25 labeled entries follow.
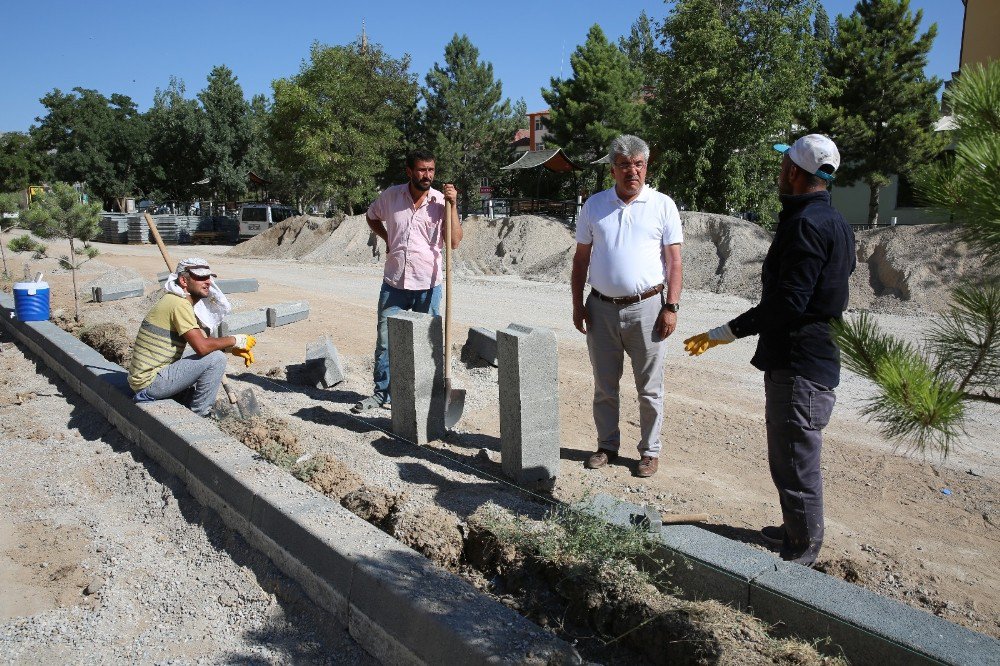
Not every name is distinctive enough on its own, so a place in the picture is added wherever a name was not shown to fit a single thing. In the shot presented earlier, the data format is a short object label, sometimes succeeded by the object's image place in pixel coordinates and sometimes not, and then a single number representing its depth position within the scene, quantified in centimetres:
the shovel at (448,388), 493
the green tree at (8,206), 1409
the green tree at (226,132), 4231
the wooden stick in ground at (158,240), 635
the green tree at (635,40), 5297
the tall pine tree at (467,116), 3688
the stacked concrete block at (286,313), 973
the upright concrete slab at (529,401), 403
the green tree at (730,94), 1648
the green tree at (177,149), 4259
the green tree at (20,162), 5506
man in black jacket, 301
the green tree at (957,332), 177
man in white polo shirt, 415
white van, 3225
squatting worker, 518
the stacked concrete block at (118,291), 1205
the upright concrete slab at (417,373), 466
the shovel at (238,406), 524
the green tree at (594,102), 2895
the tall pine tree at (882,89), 2180
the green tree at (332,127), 2888
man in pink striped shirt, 527
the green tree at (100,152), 4581
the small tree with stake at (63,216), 1090
